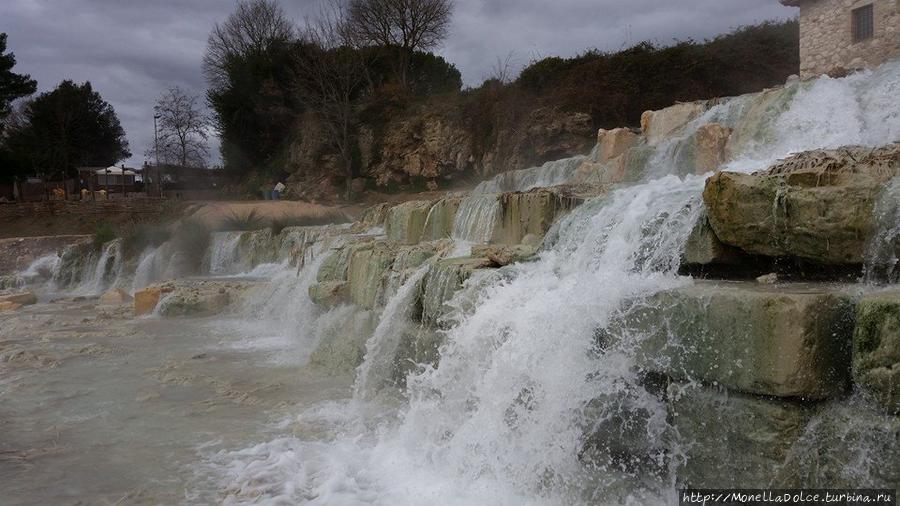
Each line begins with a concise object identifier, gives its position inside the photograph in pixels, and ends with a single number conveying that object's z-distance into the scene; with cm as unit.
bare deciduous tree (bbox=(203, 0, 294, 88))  3068
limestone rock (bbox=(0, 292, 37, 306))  1381
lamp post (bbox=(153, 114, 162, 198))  2879
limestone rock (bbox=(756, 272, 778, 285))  399
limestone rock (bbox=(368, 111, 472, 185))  2255
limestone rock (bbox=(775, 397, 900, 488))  279
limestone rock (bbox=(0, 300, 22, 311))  1333
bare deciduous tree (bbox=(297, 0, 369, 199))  2506
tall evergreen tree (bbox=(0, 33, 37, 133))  3016
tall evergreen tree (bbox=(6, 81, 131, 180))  3294
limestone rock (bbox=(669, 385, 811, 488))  311
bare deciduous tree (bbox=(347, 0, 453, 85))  2742
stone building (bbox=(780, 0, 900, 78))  1105
